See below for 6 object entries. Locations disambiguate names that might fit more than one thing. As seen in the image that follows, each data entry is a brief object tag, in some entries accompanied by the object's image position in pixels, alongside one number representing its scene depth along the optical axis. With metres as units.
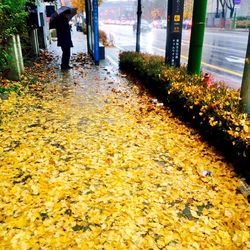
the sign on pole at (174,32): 7.98
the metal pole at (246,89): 4.18
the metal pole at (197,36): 6.38
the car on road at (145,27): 39.75
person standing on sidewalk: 10.78
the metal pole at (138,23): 12.79
